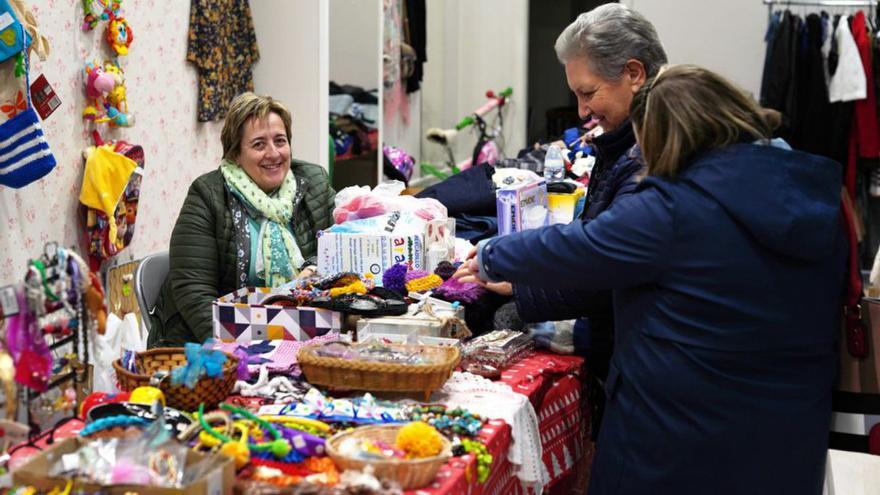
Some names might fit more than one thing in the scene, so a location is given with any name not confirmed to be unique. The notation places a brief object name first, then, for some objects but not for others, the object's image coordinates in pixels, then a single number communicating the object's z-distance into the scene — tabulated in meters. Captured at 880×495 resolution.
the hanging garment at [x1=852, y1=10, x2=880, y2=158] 7.12
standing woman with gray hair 2.62
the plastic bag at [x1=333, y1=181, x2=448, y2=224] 3.30
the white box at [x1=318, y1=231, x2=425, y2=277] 3.08
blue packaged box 3.17
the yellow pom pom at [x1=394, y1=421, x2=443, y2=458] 1.88
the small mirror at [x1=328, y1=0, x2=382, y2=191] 6.45
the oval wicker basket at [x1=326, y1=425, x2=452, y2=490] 1.81
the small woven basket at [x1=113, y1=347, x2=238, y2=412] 2.09
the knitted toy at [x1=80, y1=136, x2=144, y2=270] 4.53
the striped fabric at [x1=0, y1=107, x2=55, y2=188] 3.77
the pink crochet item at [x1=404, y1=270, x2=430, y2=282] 3.02
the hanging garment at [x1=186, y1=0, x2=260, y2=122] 5.56
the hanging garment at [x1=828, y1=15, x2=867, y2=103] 7.07
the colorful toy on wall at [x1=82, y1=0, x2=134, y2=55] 4.53
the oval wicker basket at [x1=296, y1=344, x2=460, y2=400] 2.21
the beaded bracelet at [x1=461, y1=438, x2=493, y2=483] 2.03
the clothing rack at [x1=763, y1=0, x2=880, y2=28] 7.45
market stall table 2.16
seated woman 3.36
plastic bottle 4.61
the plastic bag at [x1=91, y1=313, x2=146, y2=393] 3.41
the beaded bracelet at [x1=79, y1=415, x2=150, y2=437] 1.89
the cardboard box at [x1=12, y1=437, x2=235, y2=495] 1.62
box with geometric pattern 2.67
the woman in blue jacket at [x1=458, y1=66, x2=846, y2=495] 2.03
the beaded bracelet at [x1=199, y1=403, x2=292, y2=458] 1.89
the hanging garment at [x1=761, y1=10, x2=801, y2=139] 7.35
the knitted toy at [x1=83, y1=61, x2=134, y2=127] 4.55
